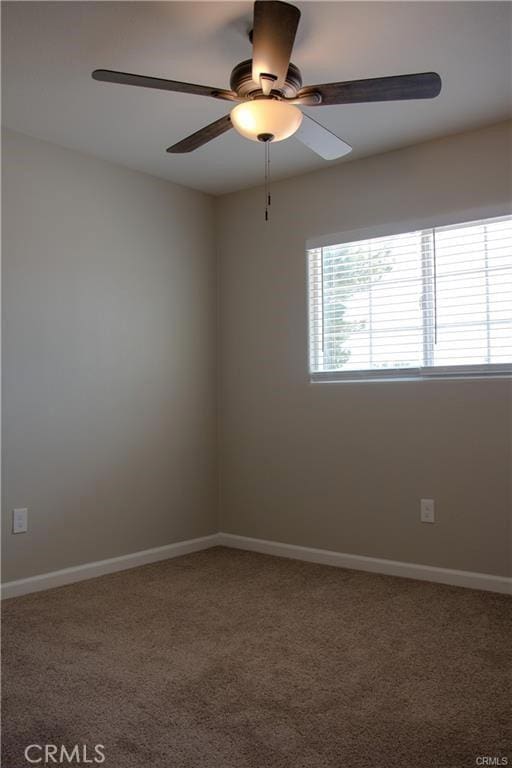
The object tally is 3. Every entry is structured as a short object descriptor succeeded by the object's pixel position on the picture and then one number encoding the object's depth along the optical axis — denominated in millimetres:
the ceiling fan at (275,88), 1894
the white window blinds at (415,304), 3271
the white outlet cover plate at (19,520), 3246
